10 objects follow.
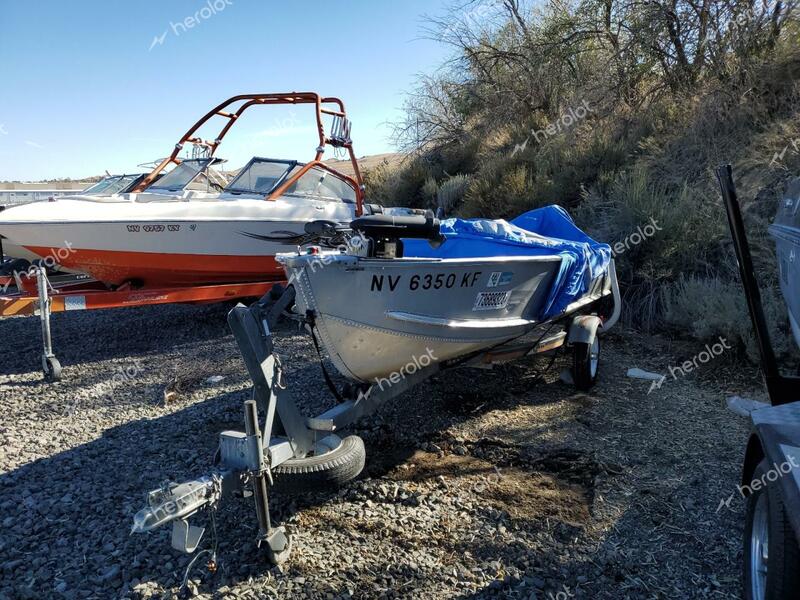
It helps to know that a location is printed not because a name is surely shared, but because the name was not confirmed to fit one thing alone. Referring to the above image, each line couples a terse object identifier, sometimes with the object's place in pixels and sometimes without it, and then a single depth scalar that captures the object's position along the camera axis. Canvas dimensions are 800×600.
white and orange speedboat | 6.59
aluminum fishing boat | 3.32
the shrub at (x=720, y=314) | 5.62
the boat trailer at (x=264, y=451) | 2.41
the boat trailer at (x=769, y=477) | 1.95
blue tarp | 4.54
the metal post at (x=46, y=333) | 5.33
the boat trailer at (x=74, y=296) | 5.53
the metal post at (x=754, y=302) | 2.90
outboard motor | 3.31
